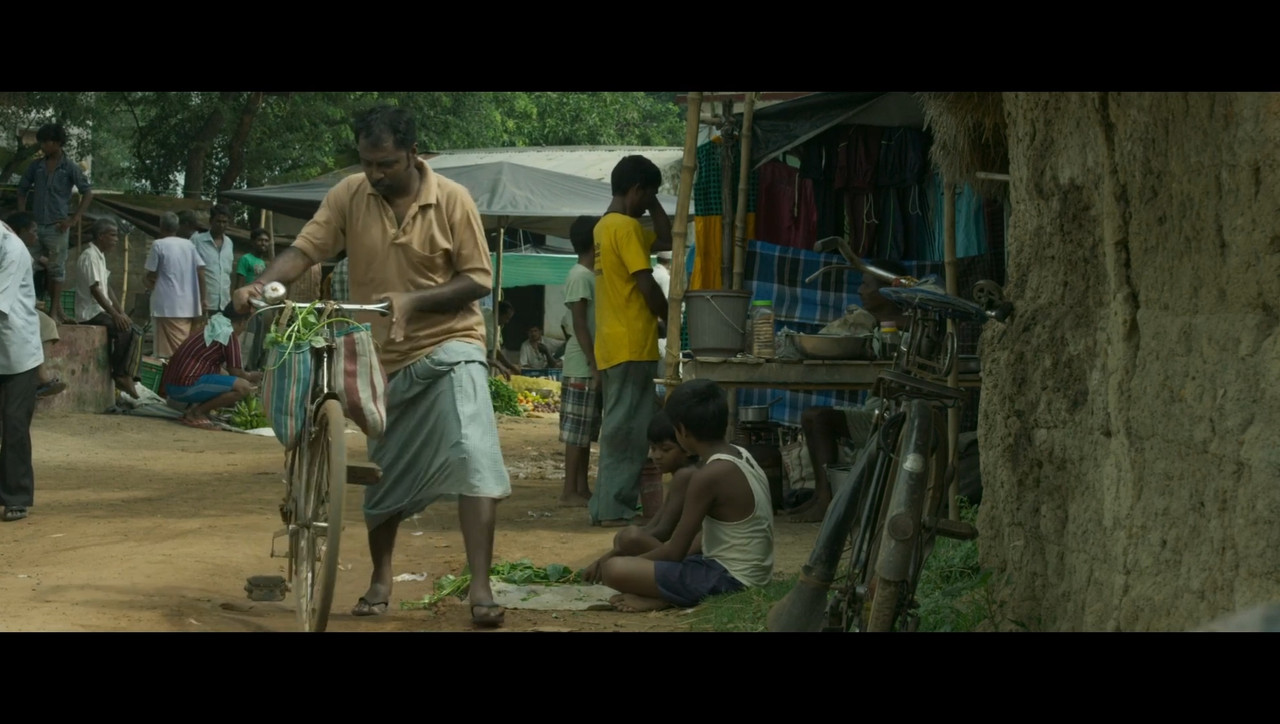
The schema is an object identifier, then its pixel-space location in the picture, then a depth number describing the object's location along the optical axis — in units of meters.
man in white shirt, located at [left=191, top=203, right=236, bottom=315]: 15.31
